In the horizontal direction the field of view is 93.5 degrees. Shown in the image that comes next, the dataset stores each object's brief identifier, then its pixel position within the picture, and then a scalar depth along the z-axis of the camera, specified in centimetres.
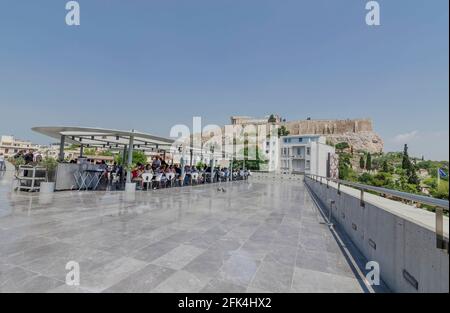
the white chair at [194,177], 1301
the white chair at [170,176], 1028
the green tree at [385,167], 6662
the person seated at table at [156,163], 1159
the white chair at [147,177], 912
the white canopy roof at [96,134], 791
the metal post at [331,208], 452
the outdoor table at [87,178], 834
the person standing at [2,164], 1484
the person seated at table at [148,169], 958
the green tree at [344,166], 6424
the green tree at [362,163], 8539
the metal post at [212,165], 1485
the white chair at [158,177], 965
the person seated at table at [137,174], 953
